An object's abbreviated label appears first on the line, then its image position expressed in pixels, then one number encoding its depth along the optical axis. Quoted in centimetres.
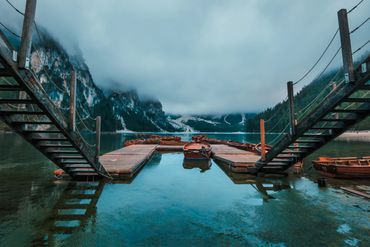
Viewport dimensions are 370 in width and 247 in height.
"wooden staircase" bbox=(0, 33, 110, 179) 576
